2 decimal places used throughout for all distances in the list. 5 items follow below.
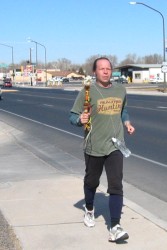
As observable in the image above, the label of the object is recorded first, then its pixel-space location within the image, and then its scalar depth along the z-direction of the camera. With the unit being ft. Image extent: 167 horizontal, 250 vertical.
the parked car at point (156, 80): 366.57
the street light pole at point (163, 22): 157.89
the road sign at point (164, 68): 161.59
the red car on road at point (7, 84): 322.96
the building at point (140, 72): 390.93
